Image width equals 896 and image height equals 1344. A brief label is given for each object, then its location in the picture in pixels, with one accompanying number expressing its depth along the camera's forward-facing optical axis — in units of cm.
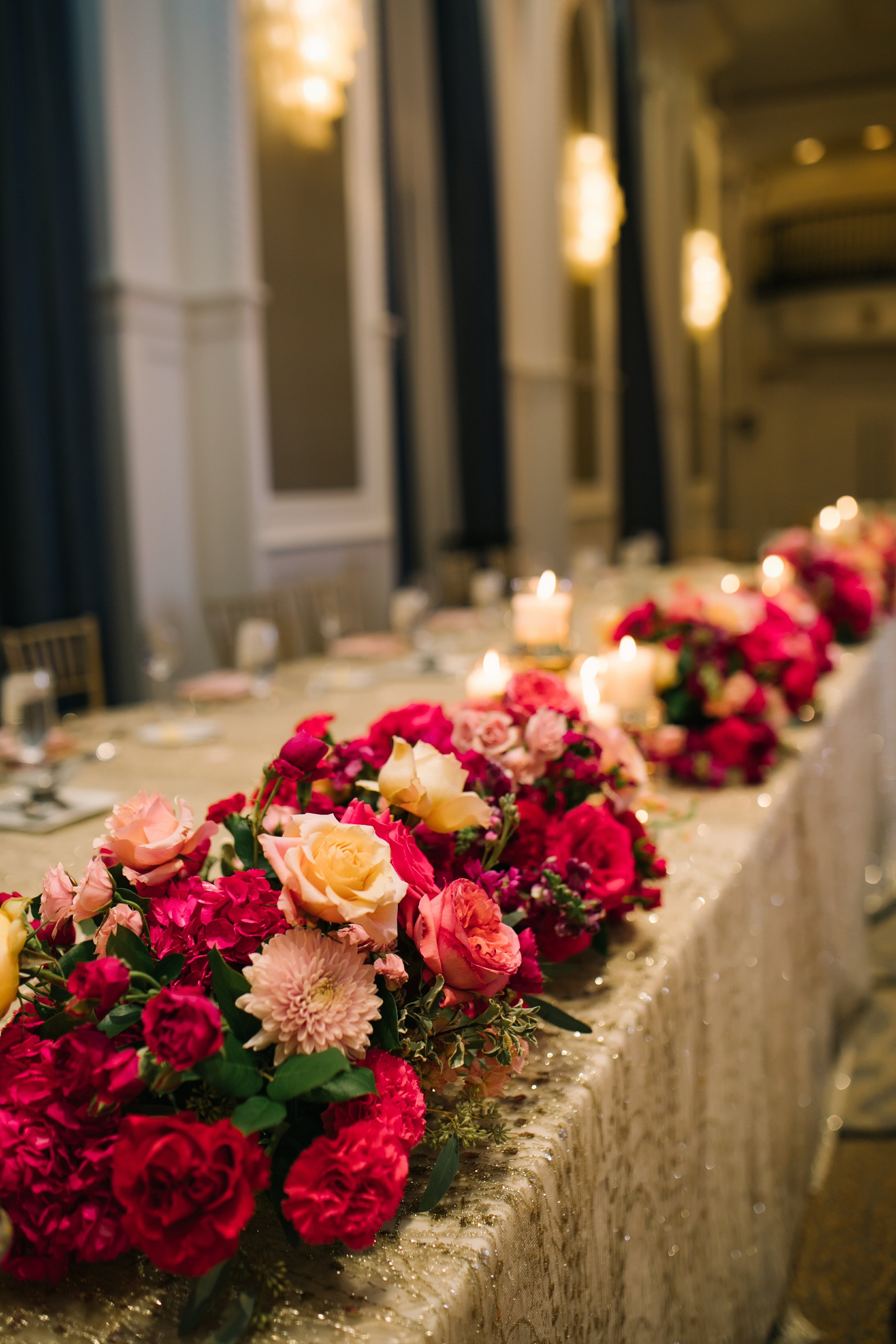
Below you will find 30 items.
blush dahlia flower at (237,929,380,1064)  59
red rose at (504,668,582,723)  103
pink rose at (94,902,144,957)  65
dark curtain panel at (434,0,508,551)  568
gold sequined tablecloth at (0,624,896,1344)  61
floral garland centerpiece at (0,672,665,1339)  56
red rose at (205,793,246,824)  80
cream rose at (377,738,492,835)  77
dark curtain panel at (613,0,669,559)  812
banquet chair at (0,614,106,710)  289
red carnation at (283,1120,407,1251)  57
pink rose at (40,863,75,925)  69
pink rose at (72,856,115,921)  68
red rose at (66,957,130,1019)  59
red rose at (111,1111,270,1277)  53
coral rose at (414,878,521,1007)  68
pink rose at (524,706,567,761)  97
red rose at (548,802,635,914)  94
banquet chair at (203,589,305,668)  344
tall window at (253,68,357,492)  454
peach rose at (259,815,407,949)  61
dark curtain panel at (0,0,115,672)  338
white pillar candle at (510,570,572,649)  164
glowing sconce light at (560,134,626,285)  741
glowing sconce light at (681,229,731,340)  1048
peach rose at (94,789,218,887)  70
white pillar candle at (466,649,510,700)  125
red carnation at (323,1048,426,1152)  60
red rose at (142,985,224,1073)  56
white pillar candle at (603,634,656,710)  155
